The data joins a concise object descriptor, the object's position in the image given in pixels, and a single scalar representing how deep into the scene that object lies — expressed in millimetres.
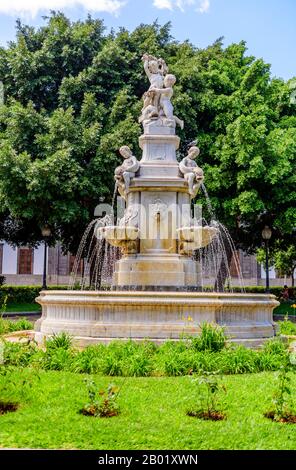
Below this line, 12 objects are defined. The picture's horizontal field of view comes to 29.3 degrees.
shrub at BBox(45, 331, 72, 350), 8094
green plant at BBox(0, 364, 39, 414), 5707
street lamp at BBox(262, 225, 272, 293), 21141
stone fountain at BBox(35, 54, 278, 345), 8977
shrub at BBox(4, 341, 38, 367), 7180
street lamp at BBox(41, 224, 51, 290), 20594
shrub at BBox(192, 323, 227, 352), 7980
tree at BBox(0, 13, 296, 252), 19859
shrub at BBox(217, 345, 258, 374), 7328
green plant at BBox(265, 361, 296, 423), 5447
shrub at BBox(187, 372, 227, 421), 5465
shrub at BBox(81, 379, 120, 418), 5406
